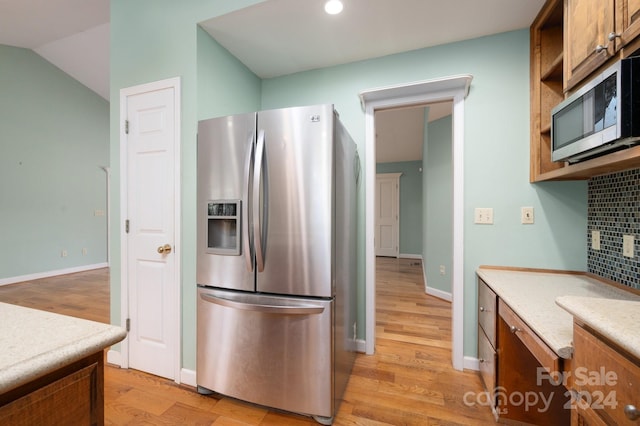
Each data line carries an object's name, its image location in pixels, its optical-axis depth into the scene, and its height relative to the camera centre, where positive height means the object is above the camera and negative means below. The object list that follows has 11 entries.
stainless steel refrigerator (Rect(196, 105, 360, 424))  1.50 -0.29
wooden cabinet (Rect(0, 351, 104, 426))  0.54 -0.43
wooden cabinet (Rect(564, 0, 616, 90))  1.07 +0.80
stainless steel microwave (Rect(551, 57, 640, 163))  0.90 +0.39
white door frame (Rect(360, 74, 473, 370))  2.04 +0.62
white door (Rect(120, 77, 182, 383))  1.89 -0.05
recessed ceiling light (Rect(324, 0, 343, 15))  1.72 +1.39
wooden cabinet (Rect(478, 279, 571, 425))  1.39 -0.95
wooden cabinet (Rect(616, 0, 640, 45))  0.94 +0.73
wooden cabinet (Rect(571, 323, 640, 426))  0.61 -0.45
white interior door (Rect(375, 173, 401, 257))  7.11 -0.06
